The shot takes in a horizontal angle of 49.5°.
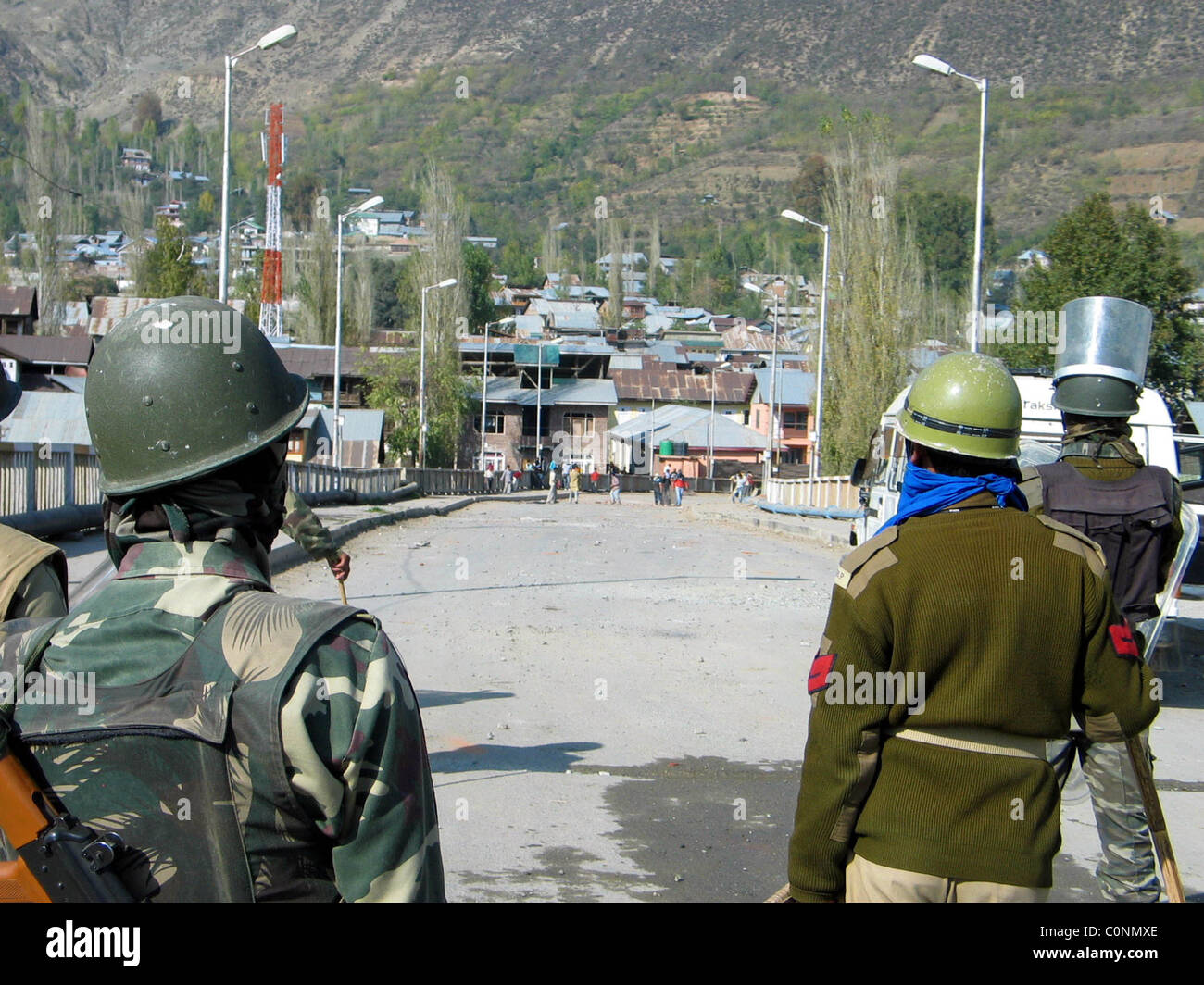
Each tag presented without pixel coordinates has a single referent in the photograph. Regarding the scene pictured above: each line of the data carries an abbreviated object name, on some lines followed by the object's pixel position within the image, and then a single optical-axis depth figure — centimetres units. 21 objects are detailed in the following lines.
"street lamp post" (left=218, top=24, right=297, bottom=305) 2133
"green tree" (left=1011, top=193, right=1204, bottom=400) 3438
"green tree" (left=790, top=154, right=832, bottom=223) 18334
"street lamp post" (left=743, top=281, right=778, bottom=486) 5086
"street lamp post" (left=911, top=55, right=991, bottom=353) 2092
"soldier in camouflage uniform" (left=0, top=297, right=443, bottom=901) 192
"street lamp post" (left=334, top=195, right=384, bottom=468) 4063
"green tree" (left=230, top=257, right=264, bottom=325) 11738
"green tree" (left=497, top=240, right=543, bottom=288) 17262
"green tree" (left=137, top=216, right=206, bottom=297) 6844
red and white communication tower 9969
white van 1245
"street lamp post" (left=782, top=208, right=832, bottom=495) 4041
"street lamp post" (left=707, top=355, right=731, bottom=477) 6519
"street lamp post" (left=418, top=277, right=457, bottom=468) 5856
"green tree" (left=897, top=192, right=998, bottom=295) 11988
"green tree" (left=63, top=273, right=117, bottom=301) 13725
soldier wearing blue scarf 293
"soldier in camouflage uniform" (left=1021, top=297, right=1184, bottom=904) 540
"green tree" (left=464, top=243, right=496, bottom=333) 10588
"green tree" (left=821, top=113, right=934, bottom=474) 4606
